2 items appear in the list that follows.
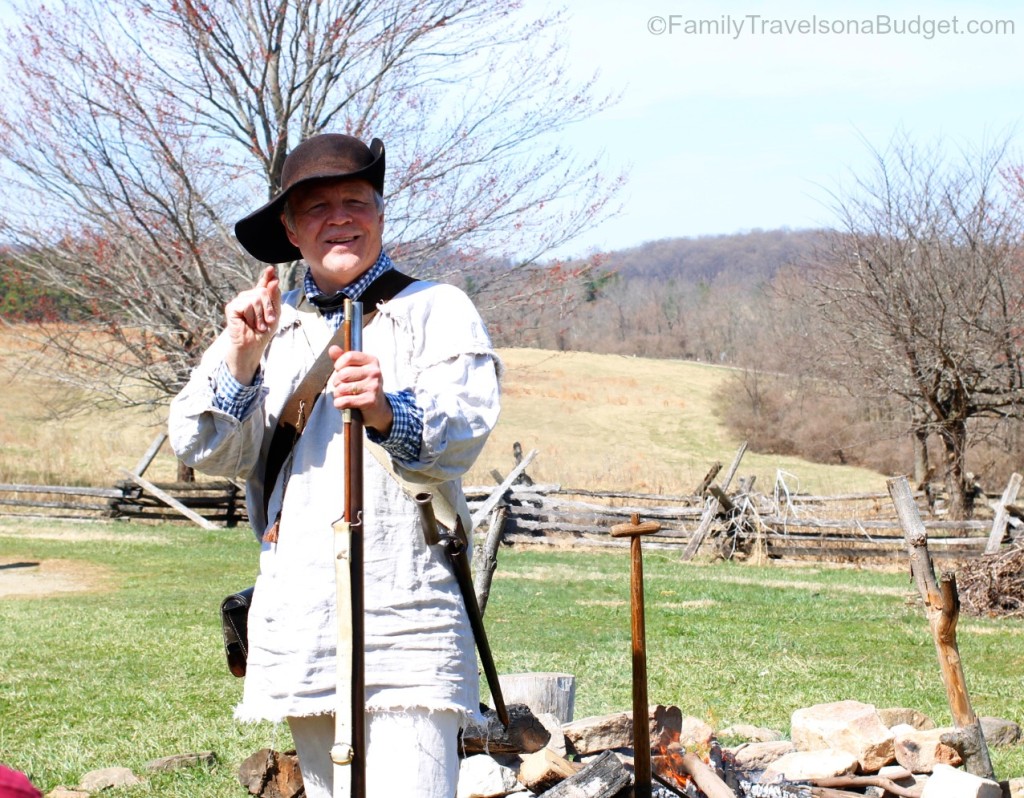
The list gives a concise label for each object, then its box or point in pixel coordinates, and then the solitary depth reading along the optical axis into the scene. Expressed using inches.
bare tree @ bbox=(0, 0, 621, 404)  532.4
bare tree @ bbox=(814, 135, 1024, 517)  726.5
